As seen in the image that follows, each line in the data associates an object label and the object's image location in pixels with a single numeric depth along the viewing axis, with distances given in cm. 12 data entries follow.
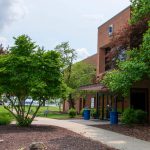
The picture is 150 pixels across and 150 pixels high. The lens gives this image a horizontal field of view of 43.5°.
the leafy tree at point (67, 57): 2379
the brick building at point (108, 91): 1502
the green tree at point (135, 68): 1048
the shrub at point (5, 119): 1213
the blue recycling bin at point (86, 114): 1635
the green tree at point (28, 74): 1076
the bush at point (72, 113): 1817
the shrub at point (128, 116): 1285
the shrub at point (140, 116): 1287
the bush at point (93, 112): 1719
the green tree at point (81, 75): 2278
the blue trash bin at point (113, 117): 1355
